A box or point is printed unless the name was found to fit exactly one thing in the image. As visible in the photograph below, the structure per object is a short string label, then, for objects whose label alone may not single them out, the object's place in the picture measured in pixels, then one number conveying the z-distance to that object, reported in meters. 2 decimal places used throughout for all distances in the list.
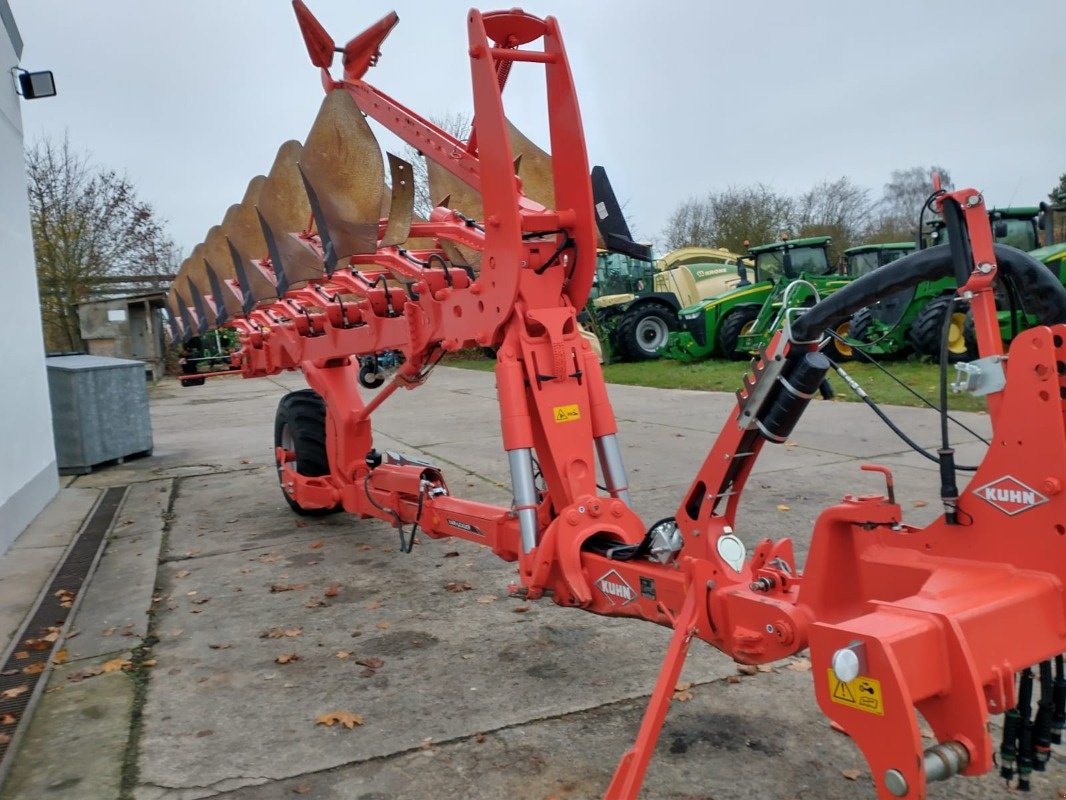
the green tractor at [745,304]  18.58
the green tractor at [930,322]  13.56
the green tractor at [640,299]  21.84
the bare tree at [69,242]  25.36
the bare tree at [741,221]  37.09
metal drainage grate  4.21
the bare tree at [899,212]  34.53
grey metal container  10.94
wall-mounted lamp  9.50
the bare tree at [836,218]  37.44
